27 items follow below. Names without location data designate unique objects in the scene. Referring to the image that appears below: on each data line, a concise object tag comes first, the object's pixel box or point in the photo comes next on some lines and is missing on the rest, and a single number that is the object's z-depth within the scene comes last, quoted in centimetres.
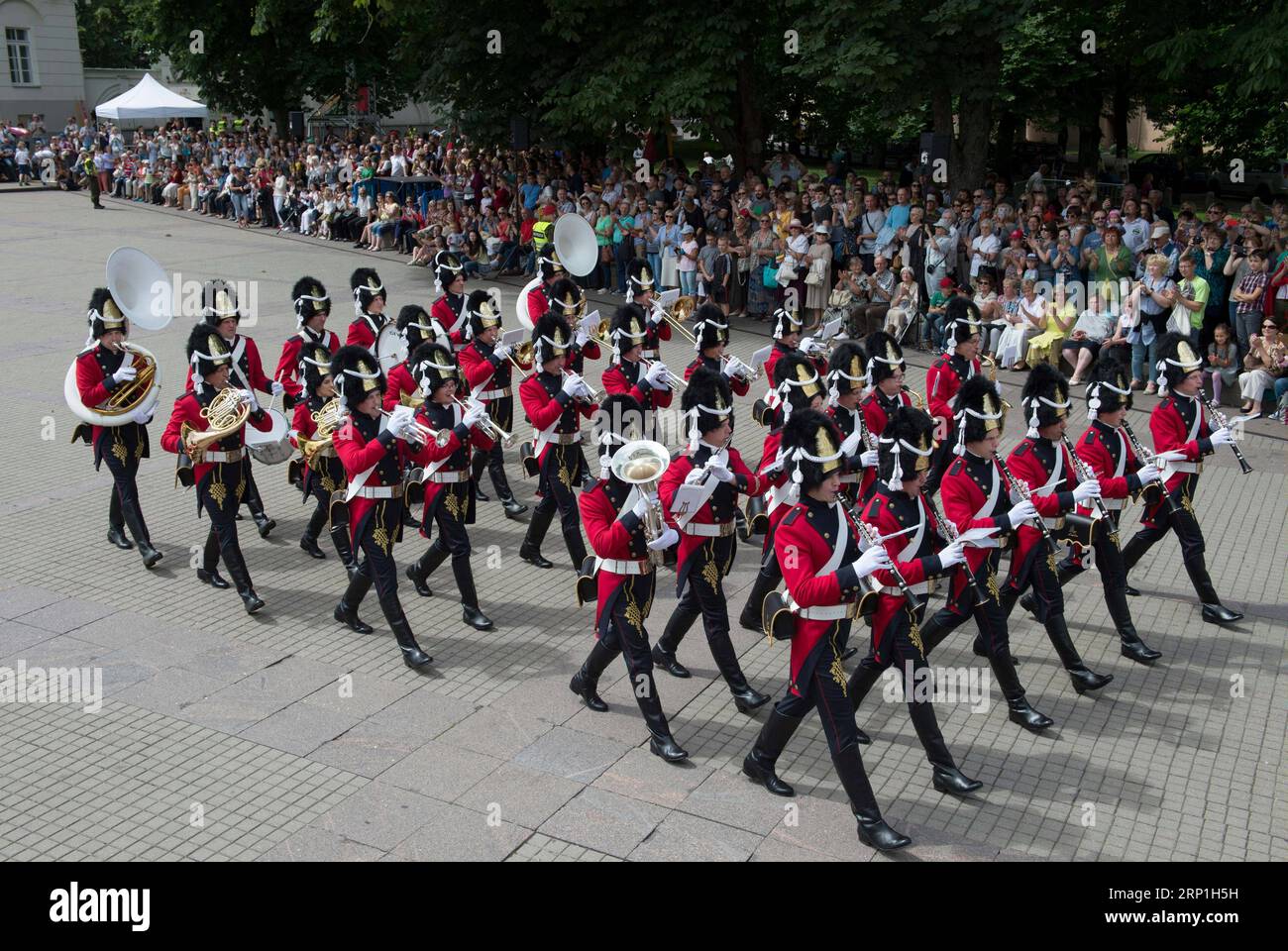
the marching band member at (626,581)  732
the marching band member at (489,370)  1151
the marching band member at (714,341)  1059
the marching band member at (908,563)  687
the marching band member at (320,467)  1018
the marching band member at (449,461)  909
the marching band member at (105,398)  1023
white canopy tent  3572
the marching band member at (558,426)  998
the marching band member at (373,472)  851
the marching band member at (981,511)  758
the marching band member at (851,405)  927
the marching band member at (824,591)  647
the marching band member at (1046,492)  793
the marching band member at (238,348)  1055
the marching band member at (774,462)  902
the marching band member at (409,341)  1065
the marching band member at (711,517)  770
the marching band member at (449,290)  1284
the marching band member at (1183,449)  909
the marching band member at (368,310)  1197
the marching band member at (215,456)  949
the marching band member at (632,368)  1044
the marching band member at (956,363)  1057
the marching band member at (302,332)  1105
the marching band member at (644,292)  1193
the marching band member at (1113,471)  847
